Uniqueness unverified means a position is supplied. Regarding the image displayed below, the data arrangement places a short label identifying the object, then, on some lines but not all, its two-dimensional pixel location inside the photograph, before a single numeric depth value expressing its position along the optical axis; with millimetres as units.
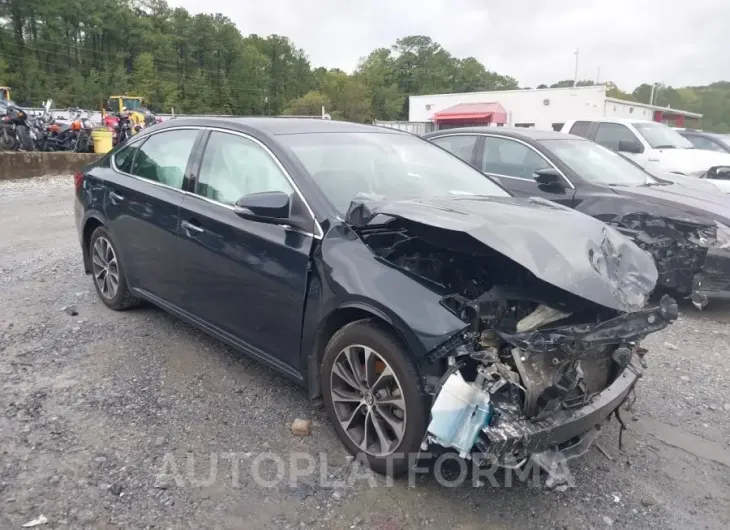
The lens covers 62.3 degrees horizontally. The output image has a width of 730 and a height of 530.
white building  36469
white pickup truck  10523
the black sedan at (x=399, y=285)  2586
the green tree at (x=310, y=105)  74631
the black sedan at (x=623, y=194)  5309
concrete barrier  13580
